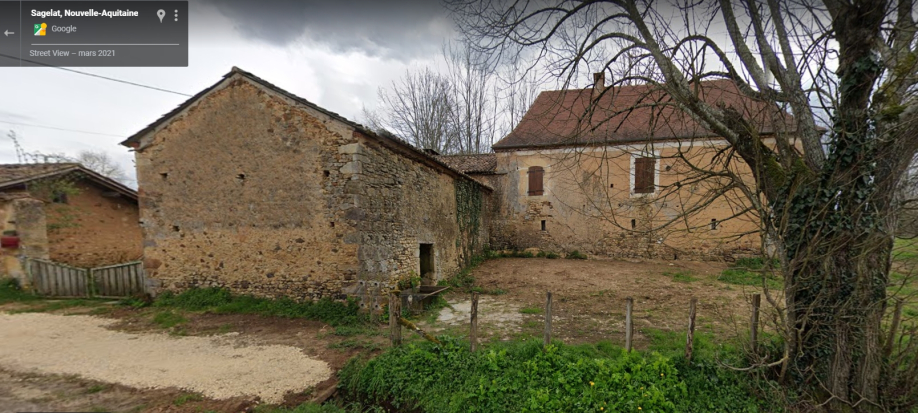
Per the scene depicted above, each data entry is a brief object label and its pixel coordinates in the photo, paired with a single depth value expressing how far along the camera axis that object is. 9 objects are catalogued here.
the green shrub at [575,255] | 13.55
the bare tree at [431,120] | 19.45
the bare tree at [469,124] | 20.23
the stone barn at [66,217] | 7.75
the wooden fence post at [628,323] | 4.20
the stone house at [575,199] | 12.38
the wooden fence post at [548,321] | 4.28
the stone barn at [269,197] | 6.21
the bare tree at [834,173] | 2.96
